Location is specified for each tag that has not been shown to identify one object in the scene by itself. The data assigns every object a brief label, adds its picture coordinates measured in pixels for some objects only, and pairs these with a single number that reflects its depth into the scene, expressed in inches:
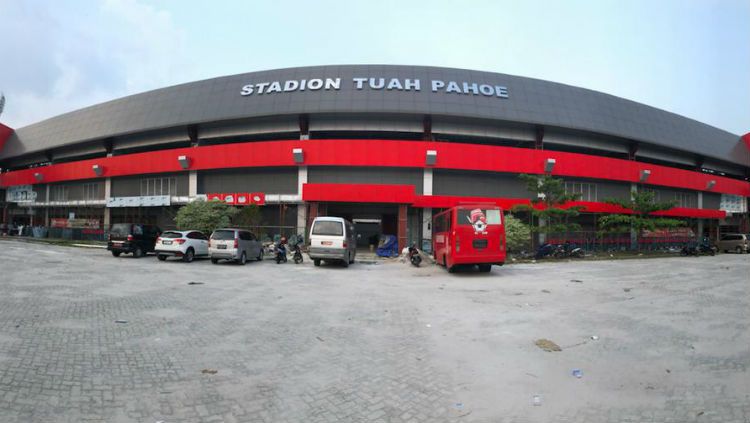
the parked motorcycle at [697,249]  991.6
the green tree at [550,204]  916.0
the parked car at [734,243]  1087.0
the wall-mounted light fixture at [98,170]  1353.3
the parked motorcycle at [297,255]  730.8
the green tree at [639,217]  983.3
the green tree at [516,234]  866.8
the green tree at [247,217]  1002.1
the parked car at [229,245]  675.4
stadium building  1062.4
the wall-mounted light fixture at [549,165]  1086.1
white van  662.5
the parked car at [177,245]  694.5
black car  746.8
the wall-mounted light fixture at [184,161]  1165.7
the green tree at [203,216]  924.0
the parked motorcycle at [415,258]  715.1
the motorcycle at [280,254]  726.0
